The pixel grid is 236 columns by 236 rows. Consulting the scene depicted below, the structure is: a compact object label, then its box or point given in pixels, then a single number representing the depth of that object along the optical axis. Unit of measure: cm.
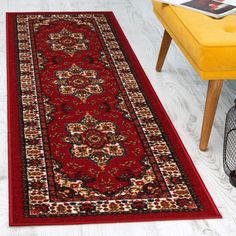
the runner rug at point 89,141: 228
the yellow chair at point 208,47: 250
